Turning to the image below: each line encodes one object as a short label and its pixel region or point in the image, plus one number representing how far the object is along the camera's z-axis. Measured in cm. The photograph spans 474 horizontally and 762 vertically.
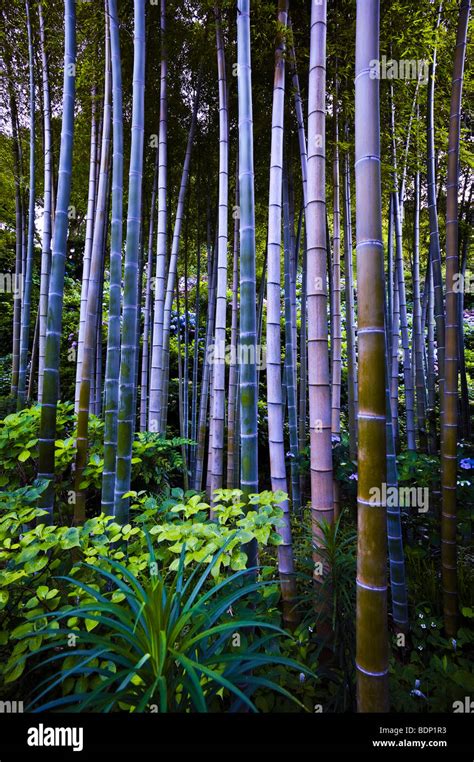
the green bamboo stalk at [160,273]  307
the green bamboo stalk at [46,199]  323
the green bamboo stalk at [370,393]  97
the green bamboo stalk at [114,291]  193
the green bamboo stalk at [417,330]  341
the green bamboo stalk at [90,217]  311
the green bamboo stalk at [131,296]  177
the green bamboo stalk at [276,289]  189
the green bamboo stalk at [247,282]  170
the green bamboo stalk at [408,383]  355
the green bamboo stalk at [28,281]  361
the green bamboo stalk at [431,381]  407
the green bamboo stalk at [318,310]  157
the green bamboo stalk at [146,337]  416
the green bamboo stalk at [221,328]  248
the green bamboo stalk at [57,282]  181
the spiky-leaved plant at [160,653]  88
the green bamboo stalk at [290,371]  299
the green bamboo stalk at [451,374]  165
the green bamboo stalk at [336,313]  324
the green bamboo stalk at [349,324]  346
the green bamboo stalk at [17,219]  451
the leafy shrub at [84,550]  107
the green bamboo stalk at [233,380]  347
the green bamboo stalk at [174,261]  348
